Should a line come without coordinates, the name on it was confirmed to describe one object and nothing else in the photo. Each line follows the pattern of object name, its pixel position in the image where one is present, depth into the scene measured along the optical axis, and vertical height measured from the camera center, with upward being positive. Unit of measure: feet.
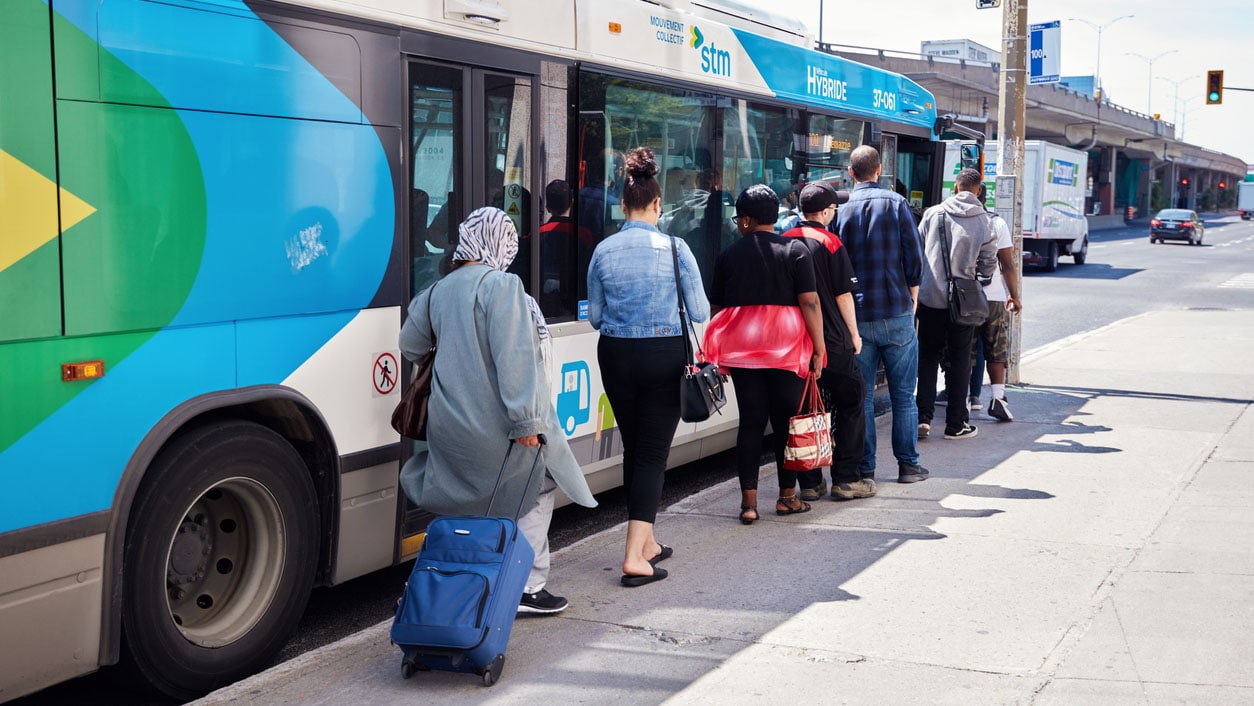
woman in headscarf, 14.93 -1.90
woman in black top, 20.72 -1.56
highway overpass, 172.86 +17.69
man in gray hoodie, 29.50 -1.16
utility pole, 38.73 +3.76
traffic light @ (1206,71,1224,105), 113.80 +12.05
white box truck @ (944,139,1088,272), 111.96 +1.40
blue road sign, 40.27 +5.38
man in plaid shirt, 24.36 -0.87
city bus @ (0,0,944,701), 12.05 -0.66
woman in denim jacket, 17.88 -1.56
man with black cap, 21.95 -2.06
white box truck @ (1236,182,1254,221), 341.41 +6.74
